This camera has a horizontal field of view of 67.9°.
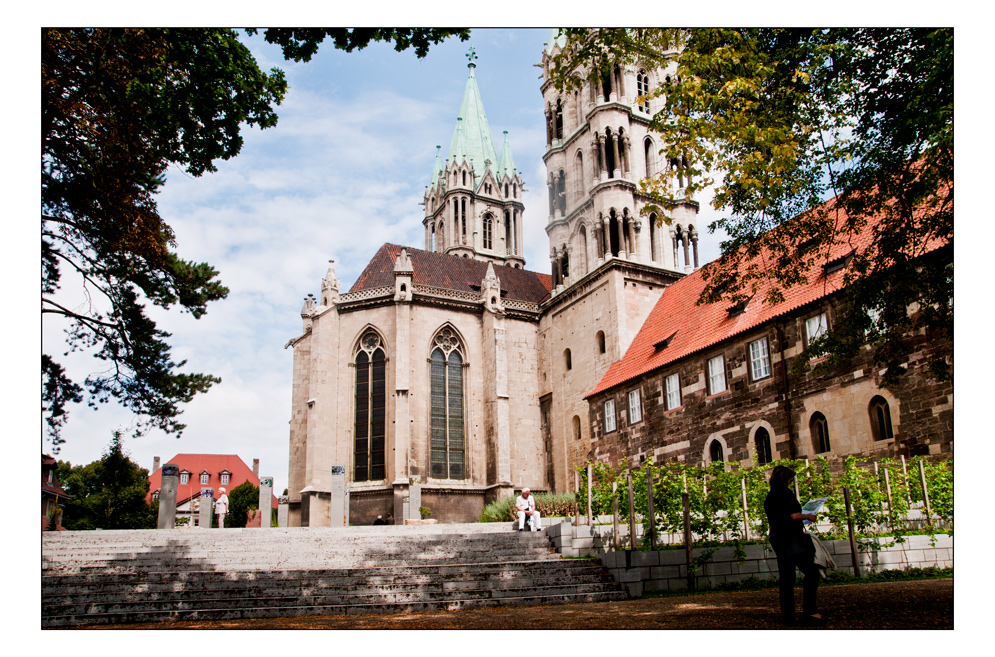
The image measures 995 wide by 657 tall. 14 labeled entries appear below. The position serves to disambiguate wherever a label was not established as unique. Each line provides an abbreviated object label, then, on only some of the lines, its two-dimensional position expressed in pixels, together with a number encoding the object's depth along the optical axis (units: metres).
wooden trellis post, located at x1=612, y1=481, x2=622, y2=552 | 12.36
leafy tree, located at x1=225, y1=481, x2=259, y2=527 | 41.28
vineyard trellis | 12.41
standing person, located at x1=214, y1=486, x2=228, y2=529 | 22.92
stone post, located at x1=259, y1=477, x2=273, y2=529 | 26.56
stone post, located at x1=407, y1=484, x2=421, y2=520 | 26.88
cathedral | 29.47
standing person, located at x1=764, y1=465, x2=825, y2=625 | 6.77
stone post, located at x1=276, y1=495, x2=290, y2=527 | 29.75
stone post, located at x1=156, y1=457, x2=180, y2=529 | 19.17
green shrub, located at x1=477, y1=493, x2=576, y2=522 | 24.17
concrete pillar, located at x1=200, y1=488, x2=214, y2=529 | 22.19
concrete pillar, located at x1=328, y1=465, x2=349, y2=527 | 24.64
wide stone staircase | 9.85
